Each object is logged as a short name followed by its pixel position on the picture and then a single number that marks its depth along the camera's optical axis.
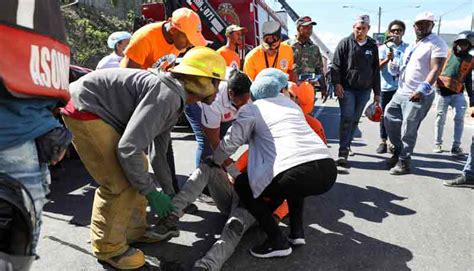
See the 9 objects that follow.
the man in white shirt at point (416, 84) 4.44
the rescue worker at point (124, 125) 2.16
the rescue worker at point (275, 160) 2.63
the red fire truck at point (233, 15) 7.88
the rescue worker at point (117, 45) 4.91
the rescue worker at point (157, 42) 3.07
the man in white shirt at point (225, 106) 3.02
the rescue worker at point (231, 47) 4.86
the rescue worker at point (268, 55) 4.34
